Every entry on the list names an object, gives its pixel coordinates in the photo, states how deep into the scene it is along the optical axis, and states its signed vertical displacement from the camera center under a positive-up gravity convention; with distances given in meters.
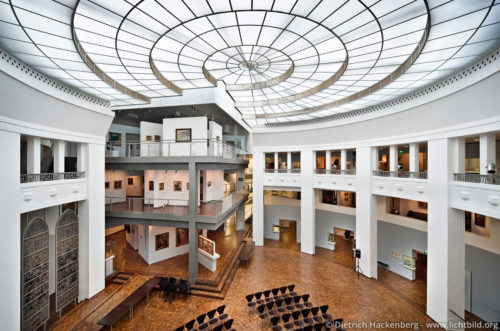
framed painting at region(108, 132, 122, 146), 16.12 +2.17
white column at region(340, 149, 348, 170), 14.09 +0.41
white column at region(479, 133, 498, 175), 7.18 +0.52
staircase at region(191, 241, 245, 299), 10.05 -5.89
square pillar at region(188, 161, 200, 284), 10.65 -3.42
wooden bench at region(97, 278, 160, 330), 7.41 -5.32
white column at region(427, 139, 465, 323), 8.09 -2.95
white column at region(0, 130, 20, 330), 6.04 -2.05
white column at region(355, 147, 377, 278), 12.07 -2.84
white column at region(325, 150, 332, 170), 14.83 +0.40
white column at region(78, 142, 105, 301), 9.37 -2.80
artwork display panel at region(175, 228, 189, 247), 13.85 -4.66
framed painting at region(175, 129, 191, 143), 13.66 +1.92
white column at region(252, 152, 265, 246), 16.75 -2.93
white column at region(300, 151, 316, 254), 15.22 -2.73
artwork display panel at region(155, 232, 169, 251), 12.94 -4.59
